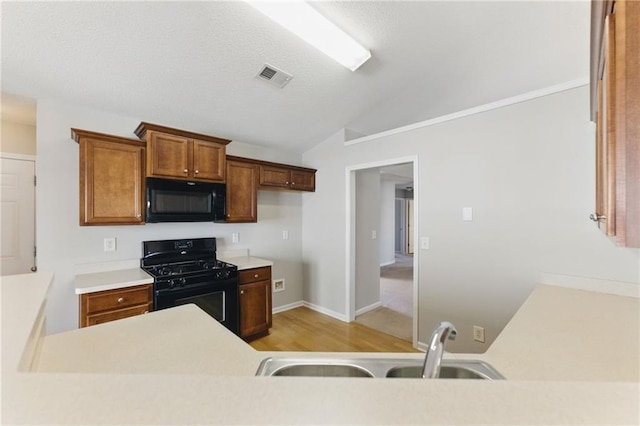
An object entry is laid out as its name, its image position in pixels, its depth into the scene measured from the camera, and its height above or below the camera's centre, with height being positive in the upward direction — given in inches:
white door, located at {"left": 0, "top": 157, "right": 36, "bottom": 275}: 101.5 -0.6
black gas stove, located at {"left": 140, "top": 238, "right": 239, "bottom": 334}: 94.0 -24.3
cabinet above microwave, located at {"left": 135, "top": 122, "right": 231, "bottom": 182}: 96.2 +23.2
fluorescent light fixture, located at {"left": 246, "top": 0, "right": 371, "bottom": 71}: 66.3 +50.8
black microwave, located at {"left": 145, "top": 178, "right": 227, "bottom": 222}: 98.8 +4.9
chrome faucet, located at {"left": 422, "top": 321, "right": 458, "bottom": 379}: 29.6 -15.9
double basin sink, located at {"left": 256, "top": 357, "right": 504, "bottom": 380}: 35.5 -21.0
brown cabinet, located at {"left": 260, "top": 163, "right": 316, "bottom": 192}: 135.3 +19.2
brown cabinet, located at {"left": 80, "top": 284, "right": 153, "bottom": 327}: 79.7 -28.9
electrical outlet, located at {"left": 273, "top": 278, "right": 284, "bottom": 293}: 151.6 -41.8
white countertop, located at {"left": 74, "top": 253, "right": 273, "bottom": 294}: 80.6 -22.1
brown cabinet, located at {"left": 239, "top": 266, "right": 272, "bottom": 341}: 115.1 -40.2
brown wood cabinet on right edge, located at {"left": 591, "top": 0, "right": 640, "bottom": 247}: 27.2 +10.3
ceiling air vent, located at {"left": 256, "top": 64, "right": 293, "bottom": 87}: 90.3 +48.6
